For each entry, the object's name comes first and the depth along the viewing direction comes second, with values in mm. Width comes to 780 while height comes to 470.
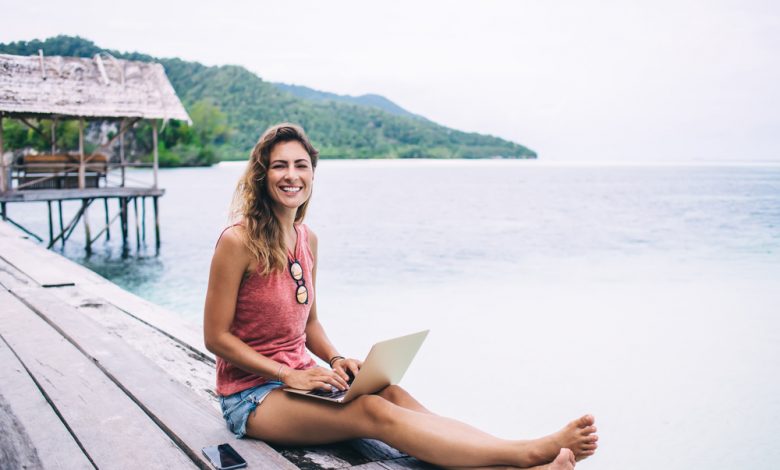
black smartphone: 1937
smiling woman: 1952
